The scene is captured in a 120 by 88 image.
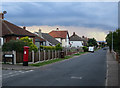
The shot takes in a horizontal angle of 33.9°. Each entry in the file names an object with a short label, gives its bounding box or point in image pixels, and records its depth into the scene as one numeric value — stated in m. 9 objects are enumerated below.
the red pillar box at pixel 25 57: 19.73
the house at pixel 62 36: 79.81
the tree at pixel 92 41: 135.12
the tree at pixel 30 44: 27.65
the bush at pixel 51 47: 38.67
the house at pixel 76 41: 119.30
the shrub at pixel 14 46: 23.27
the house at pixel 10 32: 35.00
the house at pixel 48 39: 63.14
